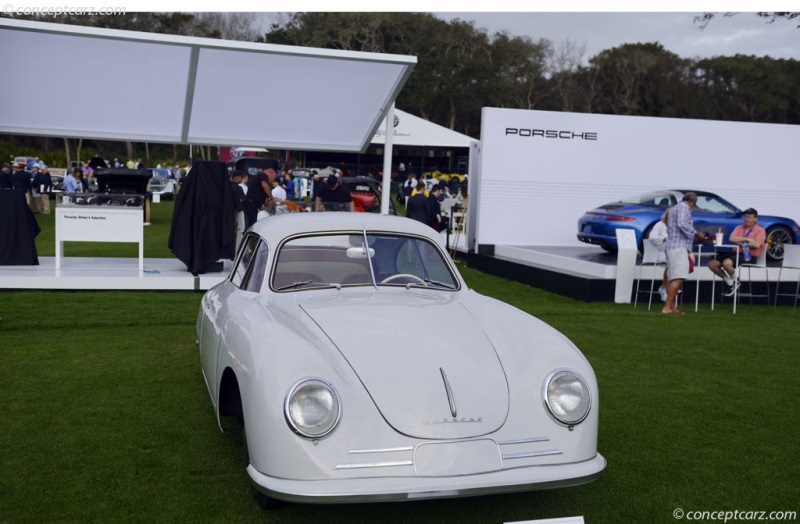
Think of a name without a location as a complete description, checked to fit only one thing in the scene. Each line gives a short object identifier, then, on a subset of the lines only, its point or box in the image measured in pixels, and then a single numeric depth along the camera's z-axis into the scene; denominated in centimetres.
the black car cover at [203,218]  1155
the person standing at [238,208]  1202
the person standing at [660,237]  1247
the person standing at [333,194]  1487
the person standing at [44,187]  2788
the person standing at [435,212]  1597
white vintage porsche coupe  351
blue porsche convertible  1542
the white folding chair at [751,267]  1281
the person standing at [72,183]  2719
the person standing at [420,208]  1573
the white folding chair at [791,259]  1309
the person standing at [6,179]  2486
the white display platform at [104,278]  1105
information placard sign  1107
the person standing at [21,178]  2503
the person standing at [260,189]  1416
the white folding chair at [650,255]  1255
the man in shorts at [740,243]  1296
